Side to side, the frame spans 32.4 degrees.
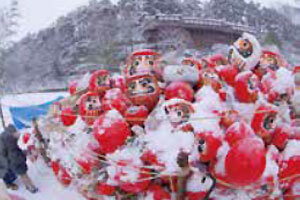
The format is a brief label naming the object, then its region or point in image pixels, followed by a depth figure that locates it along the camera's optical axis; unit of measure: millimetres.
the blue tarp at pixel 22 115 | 13815
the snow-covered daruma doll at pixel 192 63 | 7820
